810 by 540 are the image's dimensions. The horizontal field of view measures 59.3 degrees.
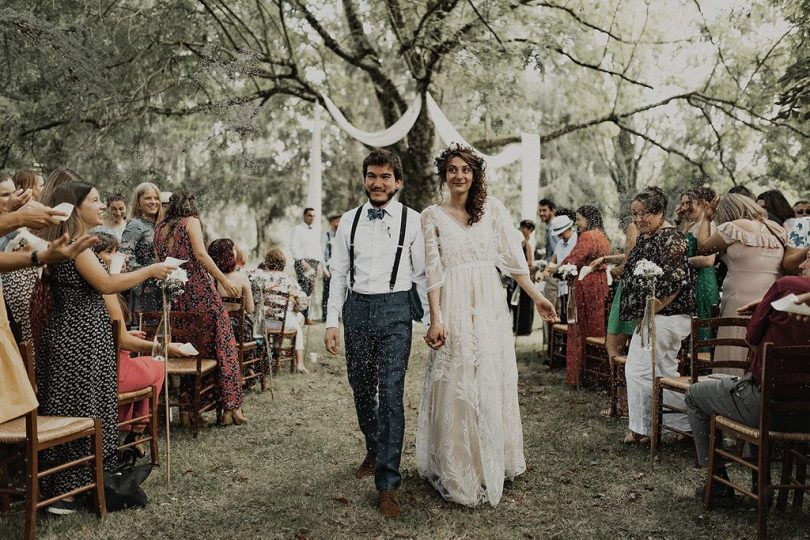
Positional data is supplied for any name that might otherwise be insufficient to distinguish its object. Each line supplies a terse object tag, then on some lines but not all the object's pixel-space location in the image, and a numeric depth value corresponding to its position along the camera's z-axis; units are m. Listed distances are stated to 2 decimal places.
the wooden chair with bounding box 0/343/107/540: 3.61
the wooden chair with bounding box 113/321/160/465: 4.87
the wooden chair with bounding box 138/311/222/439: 5.96
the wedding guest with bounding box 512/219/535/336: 11.55
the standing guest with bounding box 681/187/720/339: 6.46
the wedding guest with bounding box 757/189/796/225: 7.17
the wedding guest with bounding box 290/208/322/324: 12.05
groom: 4.25
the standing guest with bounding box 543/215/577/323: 9.75
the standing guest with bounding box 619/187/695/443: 5.38
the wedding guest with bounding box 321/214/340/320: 12.77
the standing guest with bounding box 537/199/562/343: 10.69
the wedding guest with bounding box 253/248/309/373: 8.75
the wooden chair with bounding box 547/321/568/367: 9.16
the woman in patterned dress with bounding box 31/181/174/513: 4.11
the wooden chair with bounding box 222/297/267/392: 6.94
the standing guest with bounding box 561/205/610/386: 7.88
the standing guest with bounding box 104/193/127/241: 8.34
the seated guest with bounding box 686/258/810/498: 3.83
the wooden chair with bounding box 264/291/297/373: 8.70
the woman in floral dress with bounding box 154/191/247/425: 6.16
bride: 4.37
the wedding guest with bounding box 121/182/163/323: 7.49
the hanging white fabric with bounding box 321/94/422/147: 11.31
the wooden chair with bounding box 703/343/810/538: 3.67
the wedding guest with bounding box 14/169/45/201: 6.09
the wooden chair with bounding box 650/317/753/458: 4.82
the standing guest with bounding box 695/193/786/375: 5.78
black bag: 4.28
